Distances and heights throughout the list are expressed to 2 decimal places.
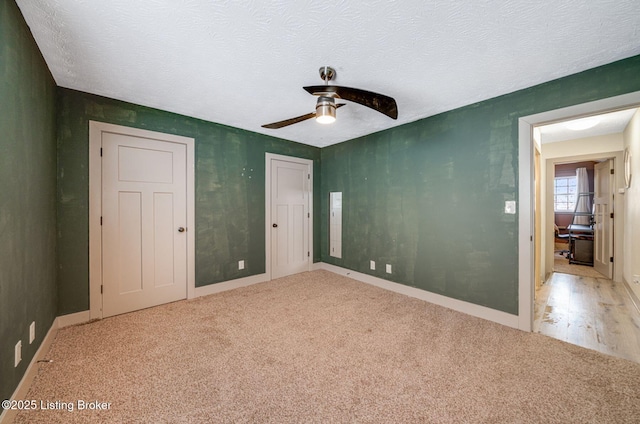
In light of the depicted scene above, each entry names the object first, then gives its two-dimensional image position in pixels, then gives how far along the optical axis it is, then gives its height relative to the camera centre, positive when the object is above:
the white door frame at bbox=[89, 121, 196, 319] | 2.63 -0.03
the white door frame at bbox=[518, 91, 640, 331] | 2.44 -0.11
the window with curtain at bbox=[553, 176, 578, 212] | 7.91 +0.51
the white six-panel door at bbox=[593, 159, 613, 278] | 4.07 -0.20
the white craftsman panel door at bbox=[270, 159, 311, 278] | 4.20 -0.14
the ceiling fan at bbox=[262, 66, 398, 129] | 1.92 +0.89
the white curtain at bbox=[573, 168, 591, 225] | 7.18 +0.38
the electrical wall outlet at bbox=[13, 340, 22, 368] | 1.50 -0.89
